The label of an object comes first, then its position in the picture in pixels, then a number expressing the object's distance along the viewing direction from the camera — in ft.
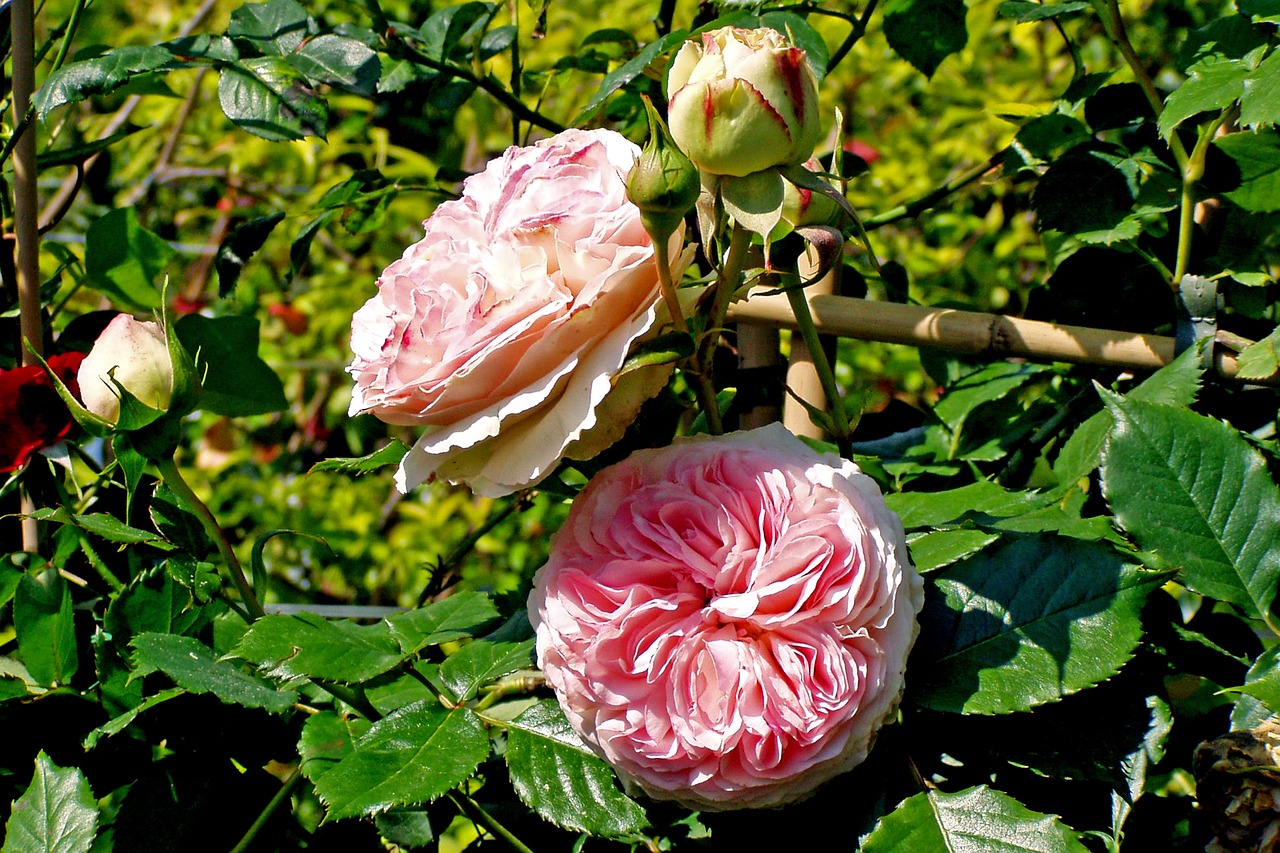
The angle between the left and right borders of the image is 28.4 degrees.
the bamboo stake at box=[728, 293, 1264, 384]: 2.38
